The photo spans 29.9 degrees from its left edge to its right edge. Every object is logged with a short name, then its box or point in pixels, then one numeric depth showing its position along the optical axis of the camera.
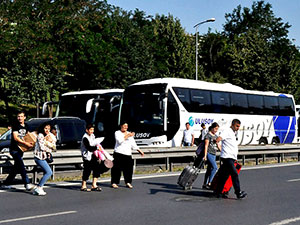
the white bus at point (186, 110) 24.44
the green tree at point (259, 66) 52.97
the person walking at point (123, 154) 13.74
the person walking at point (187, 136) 23.89
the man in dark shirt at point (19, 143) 12.55
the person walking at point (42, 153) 12.30
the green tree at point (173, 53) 51.19
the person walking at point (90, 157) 12.85
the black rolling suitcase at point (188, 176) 13.27
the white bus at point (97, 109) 28.81
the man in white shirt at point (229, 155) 11.69
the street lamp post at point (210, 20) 39.83
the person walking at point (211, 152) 13.75
